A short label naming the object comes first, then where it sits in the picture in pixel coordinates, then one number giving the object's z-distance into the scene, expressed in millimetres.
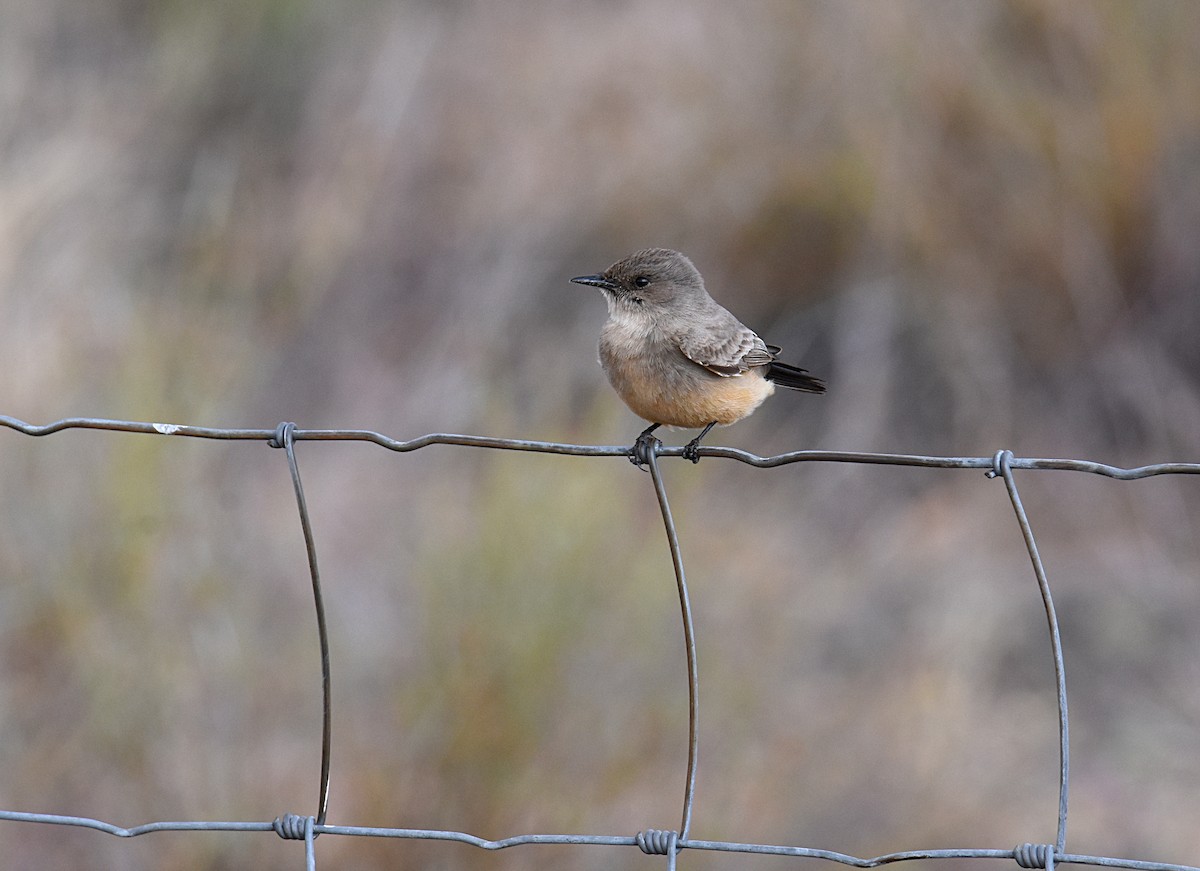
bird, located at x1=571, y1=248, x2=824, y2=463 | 7324
